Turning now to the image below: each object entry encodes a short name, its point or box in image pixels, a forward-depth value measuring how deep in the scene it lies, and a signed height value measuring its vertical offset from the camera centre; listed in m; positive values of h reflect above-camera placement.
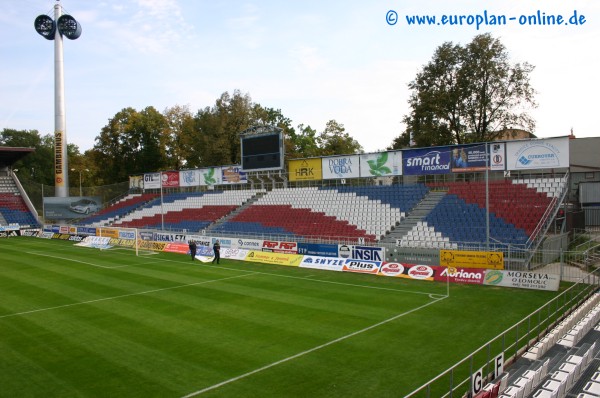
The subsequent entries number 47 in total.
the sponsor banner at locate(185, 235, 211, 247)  36.67 -3.90
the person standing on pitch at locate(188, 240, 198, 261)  32.25 -3.98
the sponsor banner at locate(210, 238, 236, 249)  35.09 -3.94
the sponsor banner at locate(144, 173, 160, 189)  58.94 +1.62
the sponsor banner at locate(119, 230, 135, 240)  41.38 -3.80
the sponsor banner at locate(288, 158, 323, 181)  42.88 +2.02
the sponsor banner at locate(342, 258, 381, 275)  25.61 -4.45
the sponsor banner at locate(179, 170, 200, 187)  54.09 +1.76
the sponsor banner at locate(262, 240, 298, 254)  31.27 -3.94
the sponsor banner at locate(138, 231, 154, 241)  41.40 -3.91
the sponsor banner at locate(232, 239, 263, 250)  33.09 -3.93
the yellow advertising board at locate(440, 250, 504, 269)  23.28 -3.77
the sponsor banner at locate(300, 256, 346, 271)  27.34 -4.51
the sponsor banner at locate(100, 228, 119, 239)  43.03 -3.76
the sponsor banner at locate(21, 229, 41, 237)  54.98 -4.51
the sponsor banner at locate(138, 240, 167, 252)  38.31 -4.50
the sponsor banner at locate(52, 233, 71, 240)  50.31 -4.69
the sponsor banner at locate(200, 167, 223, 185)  51.84 +1.88
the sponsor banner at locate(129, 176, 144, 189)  61.41 +1.56
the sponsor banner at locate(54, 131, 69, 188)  59.88 +4.87
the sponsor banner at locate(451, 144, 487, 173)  33.53 +2.24
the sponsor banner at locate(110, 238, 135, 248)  40.54 -4.47
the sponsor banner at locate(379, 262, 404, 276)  24.56 -4.41
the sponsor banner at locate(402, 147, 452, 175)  35.28 +2.20
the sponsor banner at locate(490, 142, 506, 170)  32.38 +2.27
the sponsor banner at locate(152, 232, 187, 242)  39.05 -3.91
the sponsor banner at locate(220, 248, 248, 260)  32.37 -4.49
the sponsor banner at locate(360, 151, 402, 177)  37.66 +2.14
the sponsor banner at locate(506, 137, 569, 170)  30.11 +2.24
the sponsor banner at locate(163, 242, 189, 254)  36.28 -4.51
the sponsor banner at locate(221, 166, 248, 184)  49.72 +1.82
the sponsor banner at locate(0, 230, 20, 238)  54.31 -4.60
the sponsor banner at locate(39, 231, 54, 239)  52.41 -4.66
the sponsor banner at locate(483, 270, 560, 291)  20.33 -4.33
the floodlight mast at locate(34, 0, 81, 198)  59.12 +15.43
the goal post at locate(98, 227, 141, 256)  40.66 -4.02
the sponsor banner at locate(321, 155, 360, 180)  40.28 +2.12
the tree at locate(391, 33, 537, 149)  42.56 +9.05
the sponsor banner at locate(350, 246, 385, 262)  26.77 -3.82
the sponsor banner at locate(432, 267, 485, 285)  22.31 -4.40
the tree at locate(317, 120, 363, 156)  69.50 +7.68
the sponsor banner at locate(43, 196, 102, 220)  56.81 -1.56
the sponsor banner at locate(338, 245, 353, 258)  28.00 -3.82
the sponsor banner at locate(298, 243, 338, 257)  29.00 -3.88
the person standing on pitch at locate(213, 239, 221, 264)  30.45 -3.93
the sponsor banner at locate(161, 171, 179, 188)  56.72 +1.75
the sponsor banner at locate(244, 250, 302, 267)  29.50 -4.51
